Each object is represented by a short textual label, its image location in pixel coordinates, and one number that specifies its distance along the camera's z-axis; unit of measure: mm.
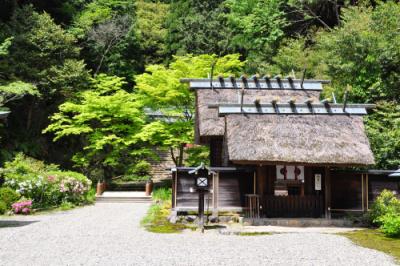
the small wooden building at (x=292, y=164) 13938
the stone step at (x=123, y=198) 23641
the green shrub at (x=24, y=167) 18347
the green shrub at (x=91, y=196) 22809
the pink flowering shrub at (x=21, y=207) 16891
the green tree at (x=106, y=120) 24750
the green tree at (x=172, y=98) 23547
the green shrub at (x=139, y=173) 28459
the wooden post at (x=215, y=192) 14734
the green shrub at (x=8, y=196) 16875
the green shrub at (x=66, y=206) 19180
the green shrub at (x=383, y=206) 13398
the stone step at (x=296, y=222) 14227
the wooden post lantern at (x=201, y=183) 13070
